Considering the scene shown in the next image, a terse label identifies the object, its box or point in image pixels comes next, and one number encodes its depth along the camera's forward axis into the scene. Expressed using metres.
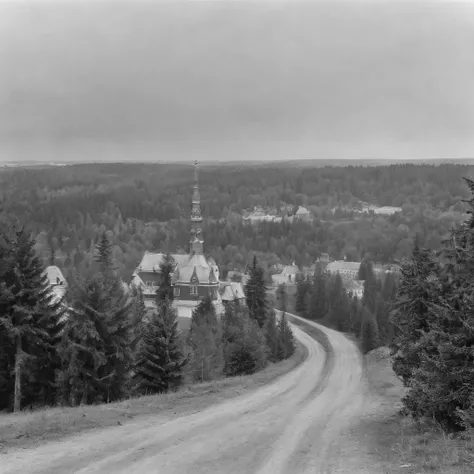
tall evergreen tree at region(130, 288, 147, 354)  27.42
